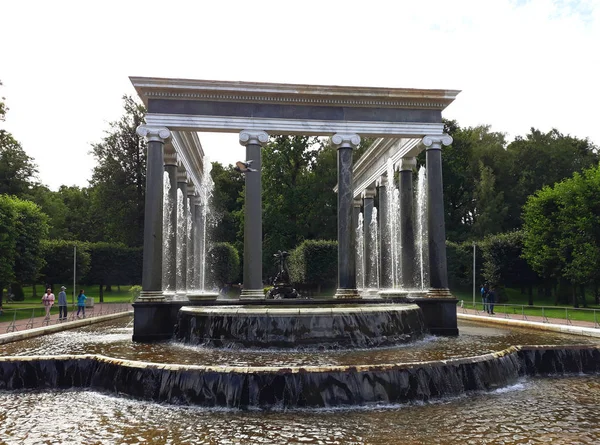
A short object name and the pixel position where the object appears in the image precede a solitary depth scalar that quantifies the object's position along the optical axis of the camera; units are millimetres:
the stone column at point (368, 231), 32062
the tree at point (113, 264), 48625
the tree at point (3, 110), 31703
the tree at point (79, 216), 70250
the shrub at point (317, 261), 46500
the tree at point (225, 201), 64375
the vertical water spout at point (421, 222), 26989
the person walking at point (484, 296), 33275
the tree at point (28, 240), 36781
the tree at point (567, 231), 35625
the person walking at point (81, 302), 27984
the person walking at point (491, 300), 31323
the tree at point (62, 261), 44188
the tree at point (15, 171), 55094
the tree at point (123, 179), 56156
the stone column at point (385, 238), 29250
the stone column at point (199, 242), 30406
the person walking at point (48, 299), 25712
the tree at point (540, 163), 58406
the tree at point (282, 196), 54125
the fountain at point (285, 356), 9414
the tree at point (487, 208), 54875
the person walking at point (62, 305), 26245
